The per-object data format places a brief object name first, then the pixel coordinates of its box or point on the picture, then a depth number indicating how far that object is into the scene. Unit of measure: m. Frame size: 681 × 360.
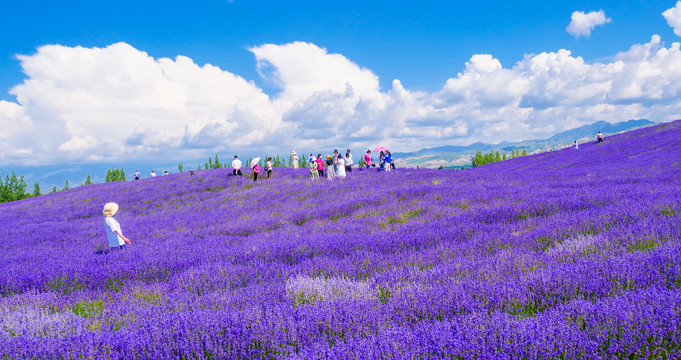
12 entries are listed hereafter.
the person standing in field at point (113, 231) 6.77
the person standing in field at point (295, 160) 27.64
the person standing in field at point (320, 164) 22.23
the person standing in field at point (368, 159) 28.67
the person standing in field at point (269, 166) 22.49
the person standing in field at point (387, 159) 24.45
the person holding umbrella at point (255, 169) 22.16
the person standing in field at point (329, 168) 20.16
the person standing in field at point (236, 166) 25.50
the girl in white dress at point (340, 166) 20.53
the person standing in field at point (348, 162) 23.19
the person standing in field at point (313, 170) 20.88
